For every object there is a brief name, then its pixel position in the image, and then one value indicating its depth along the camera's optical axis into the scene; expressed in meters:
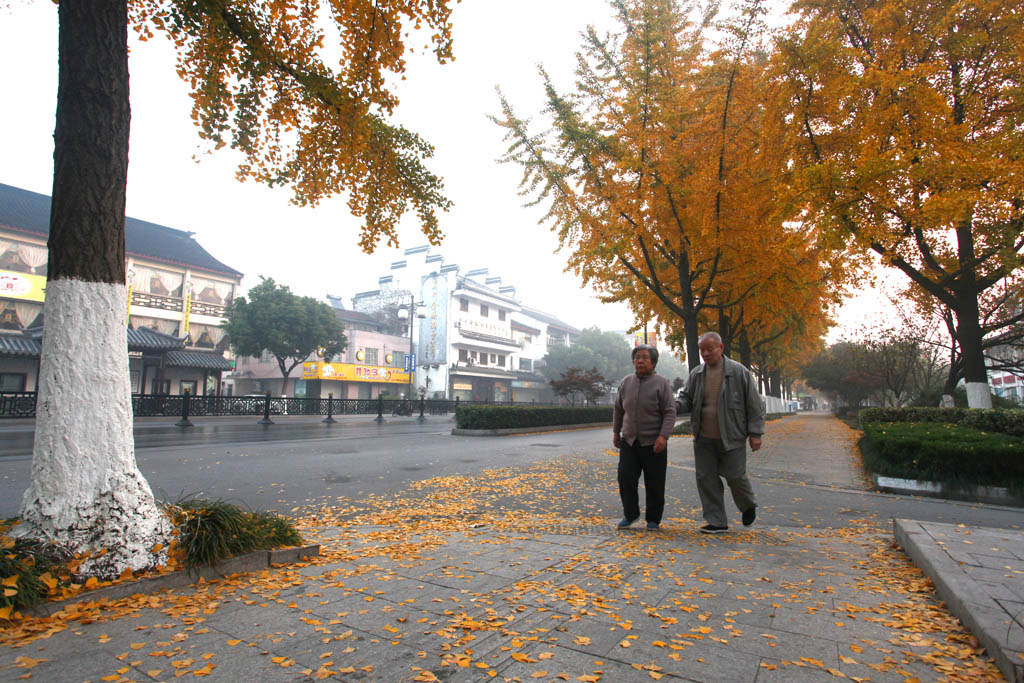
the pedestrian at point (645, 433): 4.70
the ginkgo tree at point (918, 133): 8.70
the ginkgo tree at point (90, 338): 2.98
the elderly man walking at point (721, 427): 4.66
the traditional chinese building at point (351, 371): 42.75
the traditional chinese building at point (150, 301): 28.22
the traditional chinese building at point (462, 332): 51.44
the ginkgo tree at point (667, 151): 11.63
